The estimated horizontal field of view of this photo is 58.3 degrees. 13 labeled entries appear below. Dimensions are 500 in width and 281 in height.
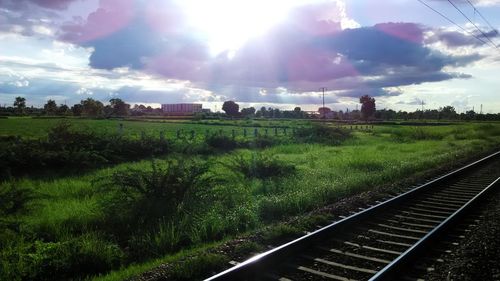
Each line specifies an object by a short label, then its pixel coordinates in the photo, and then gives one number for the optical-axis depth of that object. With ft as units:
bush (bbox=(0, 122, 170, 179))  48.65
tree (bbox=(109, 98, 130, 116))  456.82
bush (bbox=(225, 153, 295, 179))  50.88
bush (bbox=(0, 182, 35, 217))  31.41
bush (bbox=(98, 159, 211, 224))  30.55
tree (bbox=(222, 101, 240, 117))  542.16
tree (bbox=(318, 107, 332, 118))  579.93
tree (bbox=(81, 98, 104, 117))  408.05
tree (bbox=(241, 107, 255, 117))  566.35
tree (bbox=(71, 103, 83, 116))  419.21
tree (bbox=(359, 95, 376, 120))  563.48
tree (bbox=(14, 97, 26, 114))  411.97
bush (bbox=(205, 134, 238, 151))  88.28
